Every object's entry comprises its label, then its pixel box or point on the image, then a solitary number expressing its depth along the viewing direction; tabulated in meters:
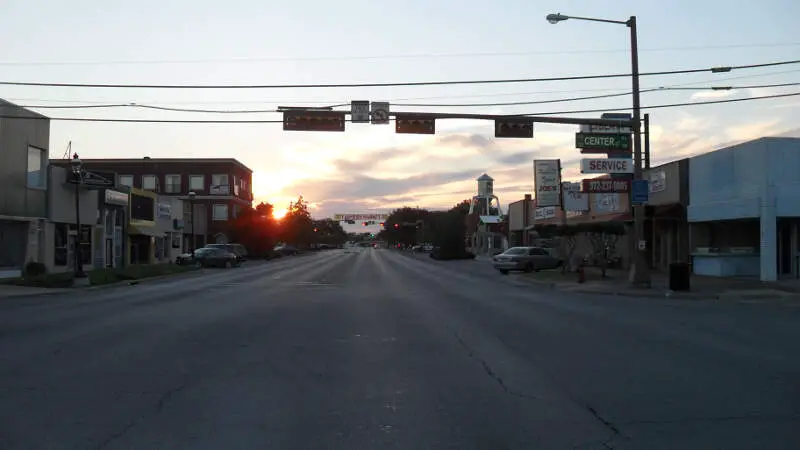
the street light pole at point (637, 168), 24.95
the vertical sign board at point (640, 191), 25.09
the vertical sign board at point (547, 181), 45.38
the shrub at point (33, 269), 31.20
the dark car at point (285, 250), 84.33
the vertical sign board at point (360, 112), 23.02
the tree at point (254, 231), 68.75
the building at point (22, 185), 30.36
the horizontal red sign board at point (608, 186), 28.11
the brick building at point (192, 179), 77.69
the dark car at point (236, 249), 50.64
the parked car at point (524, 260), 37.88
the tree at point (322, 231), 166.50
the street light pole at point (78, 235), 28.33
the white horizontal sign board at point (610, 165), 27.64
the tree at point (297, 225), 96.42
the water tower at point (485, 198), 95.26
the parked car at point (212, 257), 47.74
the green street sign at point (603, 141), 25.30
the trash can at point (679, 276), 23.42
